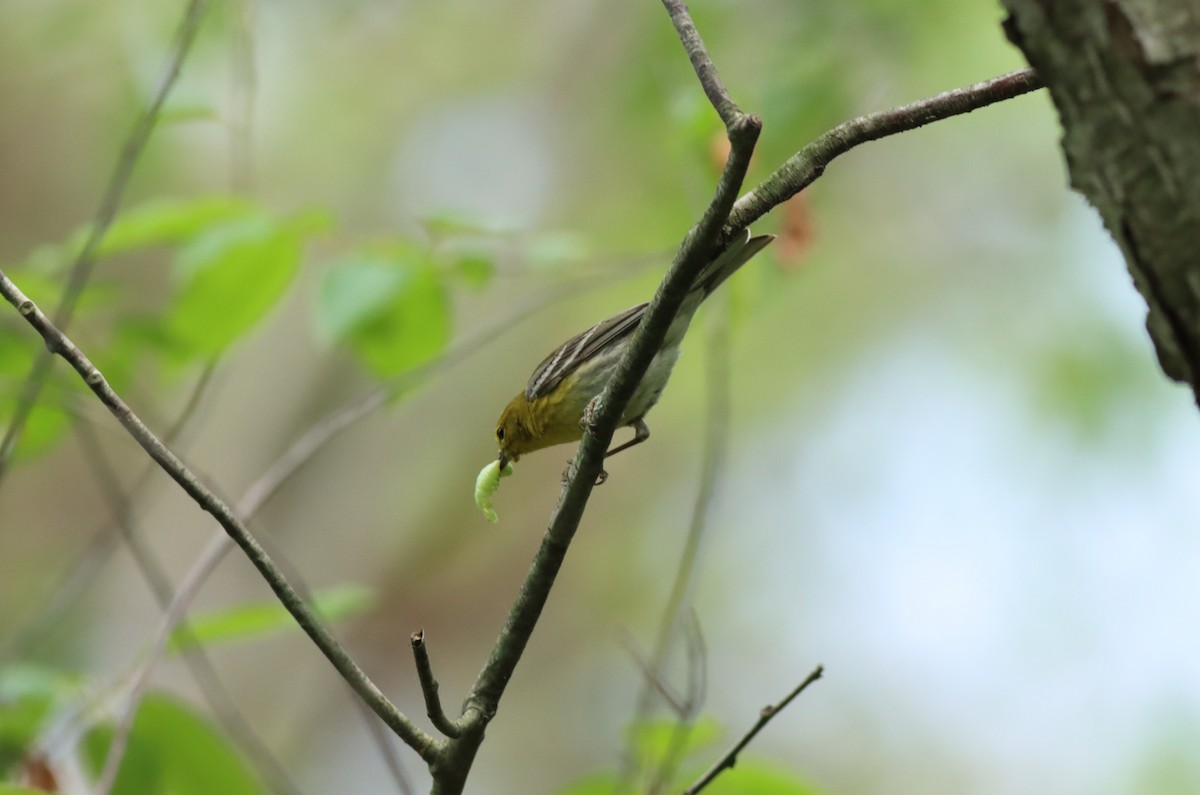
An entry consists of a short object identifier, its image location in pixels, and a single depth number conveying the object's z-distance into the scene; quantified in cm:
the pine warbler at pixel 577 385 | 703
